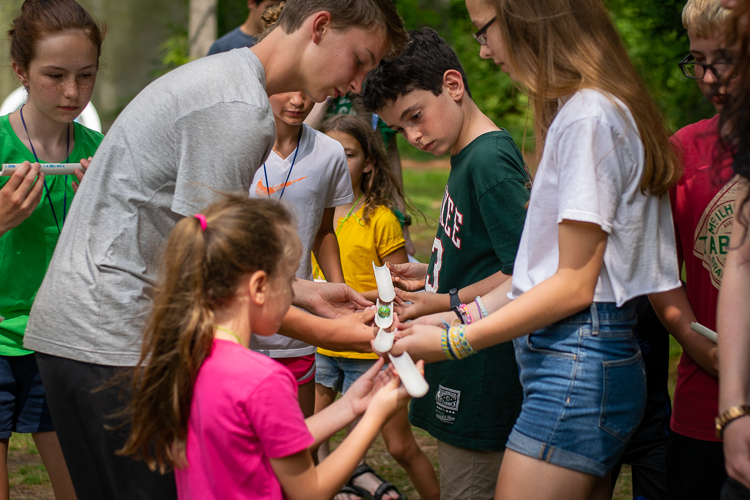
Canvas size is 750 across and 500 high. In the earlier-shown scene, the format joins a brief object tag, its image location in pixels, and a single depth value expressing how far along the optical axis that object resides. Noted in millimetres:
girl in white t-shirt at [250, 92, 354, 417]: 3180
